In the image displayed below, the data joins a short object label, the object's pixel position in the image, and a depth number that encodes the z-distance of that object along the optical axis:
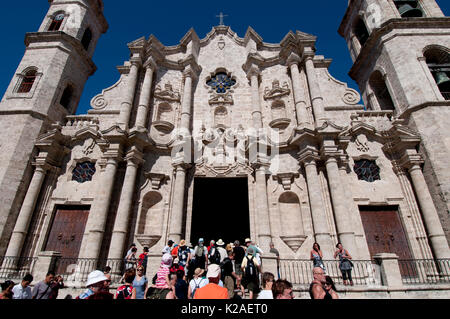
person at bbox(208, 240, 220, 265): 7.67
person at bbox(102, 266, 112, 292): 7.06
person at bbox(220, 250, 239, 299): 7.73
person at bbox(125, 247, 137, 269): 9.07
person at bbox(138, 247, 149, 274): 9.05
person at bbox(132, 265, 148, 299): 5.07
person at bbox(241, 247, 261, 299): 6.14
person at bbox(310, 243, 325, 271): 8.56
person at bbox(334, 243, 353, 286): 8.69
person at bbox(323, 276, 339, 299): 3.41
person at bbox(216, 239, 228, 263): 7.99
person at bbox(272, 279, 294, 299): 3.29
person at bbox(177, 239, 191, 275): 7.82
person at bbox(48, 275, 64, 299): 5.68
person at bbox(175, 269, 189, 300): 4.93
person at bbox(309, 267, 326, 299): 3.27
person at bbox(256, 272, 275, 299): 3.78
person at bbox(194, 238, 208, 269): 7.70
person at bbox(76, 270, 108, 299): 3.22
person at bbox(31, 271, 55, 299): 5.45
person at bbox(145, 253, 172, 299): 5.45
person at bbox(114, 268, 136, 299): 4.77
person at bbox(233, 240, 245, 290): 8.52
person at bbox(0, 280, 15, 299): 4.90
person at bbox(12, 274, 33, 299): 5.66
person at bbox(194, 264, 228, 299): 2.99
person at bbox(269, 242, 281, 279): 9.68
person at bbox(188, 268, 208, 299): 4.76
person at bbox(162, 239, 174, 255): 8.28
